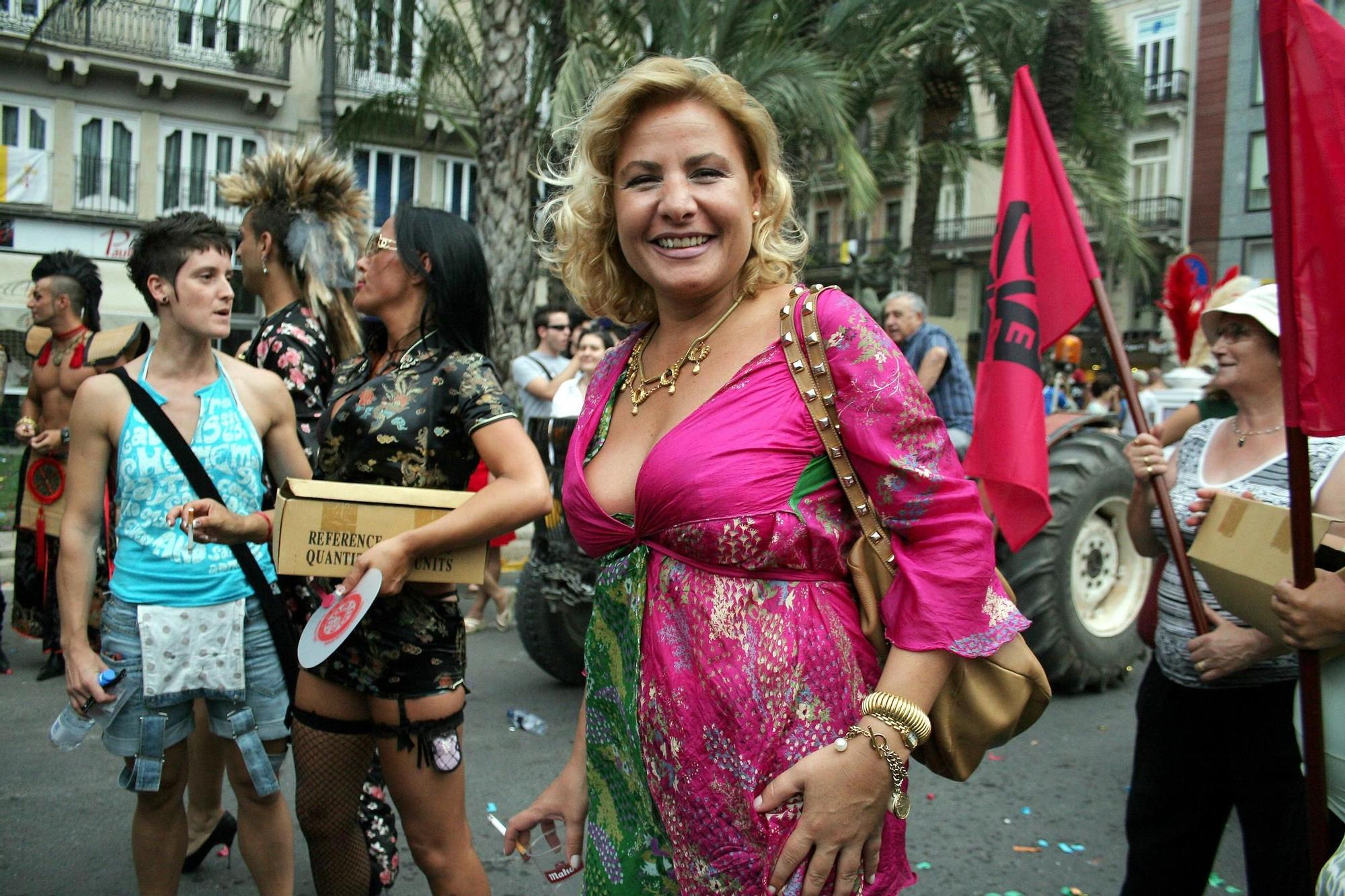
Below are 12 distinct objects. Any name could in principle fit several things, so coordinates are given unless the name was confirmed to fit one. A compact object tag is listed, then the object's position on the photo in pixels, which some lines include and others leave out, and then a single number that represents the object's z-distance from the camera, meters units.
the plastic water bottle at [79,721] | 2.70
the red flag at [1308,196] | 1.99
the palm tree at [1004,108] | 16.17
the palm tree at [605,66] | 9.80
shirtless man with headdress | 5.53
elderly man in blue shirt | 6.66
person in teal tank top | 2.72
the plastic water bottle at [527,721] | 4.89
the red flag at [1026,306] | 3.55
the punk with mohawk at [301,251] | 3.54
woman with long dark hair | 2.58
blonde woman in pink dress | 1.52
